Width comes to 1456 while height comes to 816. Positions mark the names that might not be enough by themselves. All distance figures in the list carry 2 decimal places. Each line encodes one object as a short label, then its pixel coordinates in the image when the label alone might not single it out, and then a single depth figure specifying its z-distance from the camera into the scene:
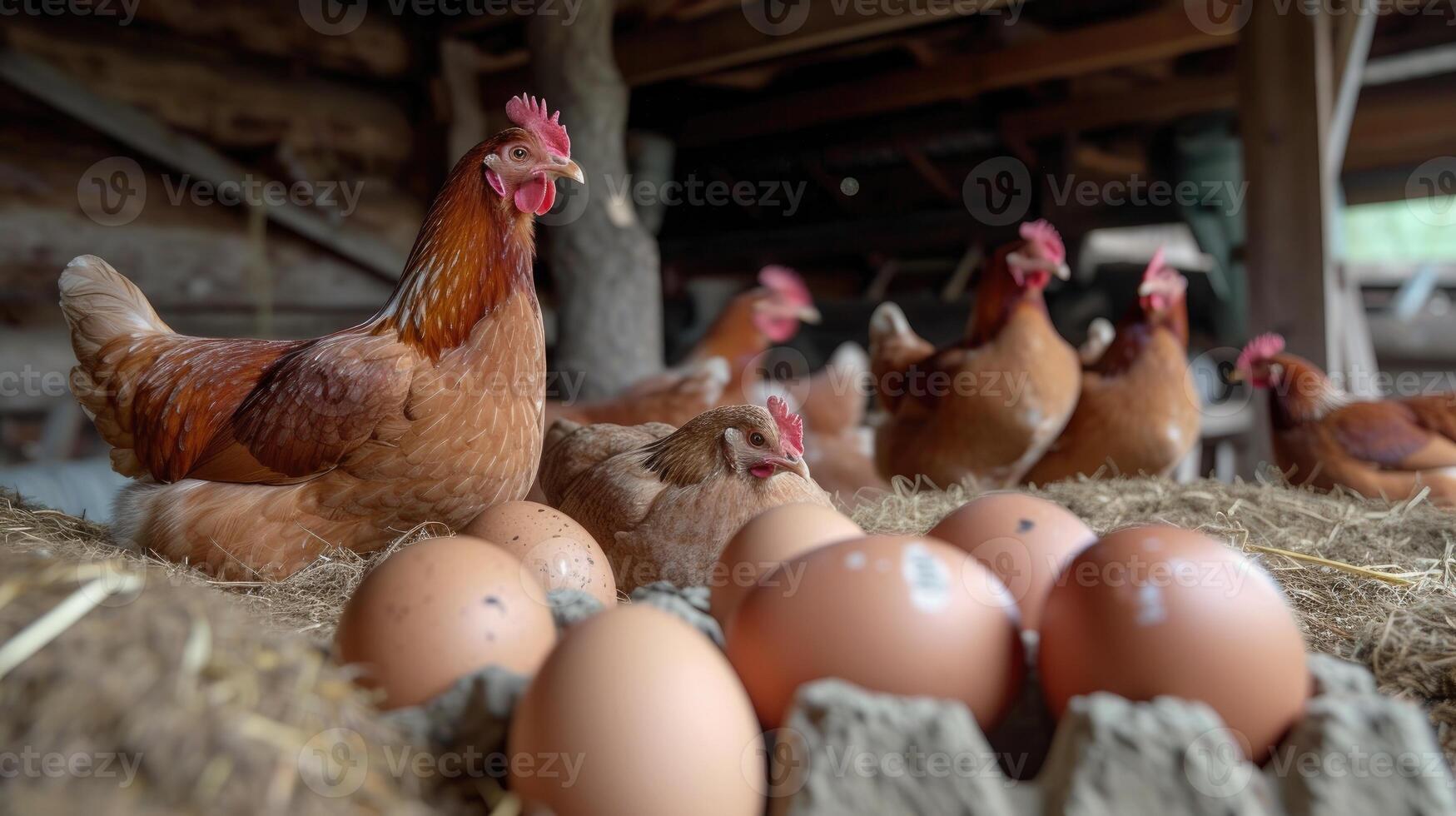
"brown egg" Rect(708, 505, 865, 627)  0.32
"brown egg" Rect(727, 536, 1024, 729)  0.27
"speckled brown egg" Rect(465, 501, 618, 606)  0.36
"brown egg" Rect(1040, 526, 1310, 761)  0.27
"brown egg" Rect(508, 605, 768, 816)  0.25
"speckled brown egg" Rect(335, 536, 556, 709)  0.29
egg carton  0.25
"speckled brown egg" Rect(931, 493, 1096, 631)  0.33
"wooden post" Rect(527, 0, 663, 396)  0.95
